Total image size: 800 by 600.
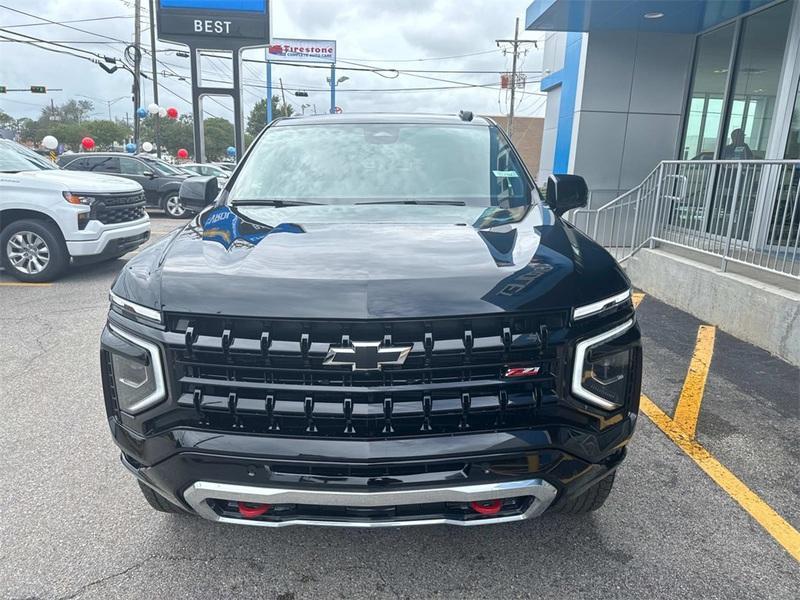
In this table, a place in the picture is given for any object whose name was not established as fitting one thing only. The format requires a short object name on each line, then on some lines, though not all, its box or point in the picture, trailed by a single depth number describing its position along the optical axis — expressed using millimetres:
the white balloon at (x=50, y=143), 25438
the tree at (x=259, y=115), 87525
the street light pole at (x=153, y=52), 31150
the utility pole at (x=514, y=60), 41672
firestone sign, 48625
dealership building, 5352
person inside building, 8344
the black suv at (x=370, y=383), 1849
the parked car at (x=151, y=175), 14336
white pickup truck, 7062
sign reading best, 10227
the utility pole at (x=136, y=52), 29094
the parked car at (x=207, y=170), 16156
